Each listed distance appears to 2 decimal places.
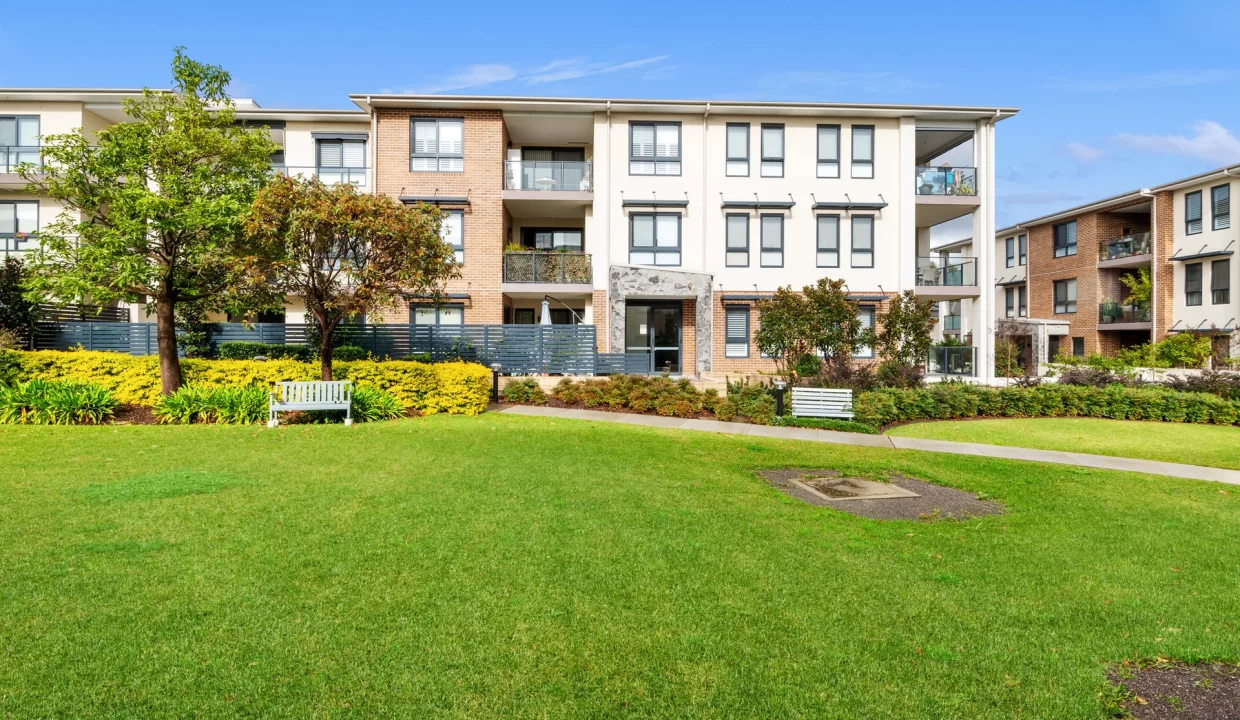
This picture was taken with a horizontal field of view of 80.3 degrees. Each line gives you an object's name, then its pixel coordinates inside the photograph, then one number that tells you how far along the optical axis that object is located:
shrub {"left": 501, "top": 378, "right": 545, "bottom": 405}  18.09
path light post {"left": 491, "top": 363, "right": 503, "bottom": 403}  18.39
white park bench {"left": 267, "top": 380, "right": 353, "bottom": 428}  13.69
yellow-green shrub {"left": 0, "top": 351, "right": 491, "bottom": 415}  15.92
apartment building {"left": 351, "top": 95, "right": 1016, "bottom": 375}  24.34
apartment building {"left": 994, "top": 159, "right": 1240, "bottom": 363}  31.16
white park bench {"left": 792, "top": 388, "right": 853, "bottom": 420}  15.33
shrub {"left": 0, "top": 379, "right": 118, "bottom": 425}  13.84
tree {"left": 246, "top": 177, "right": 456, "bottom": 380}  14.18
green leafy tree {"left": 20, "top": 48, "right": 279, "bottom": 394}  14.55
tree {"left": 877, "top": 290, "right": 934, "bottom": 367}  17.97
